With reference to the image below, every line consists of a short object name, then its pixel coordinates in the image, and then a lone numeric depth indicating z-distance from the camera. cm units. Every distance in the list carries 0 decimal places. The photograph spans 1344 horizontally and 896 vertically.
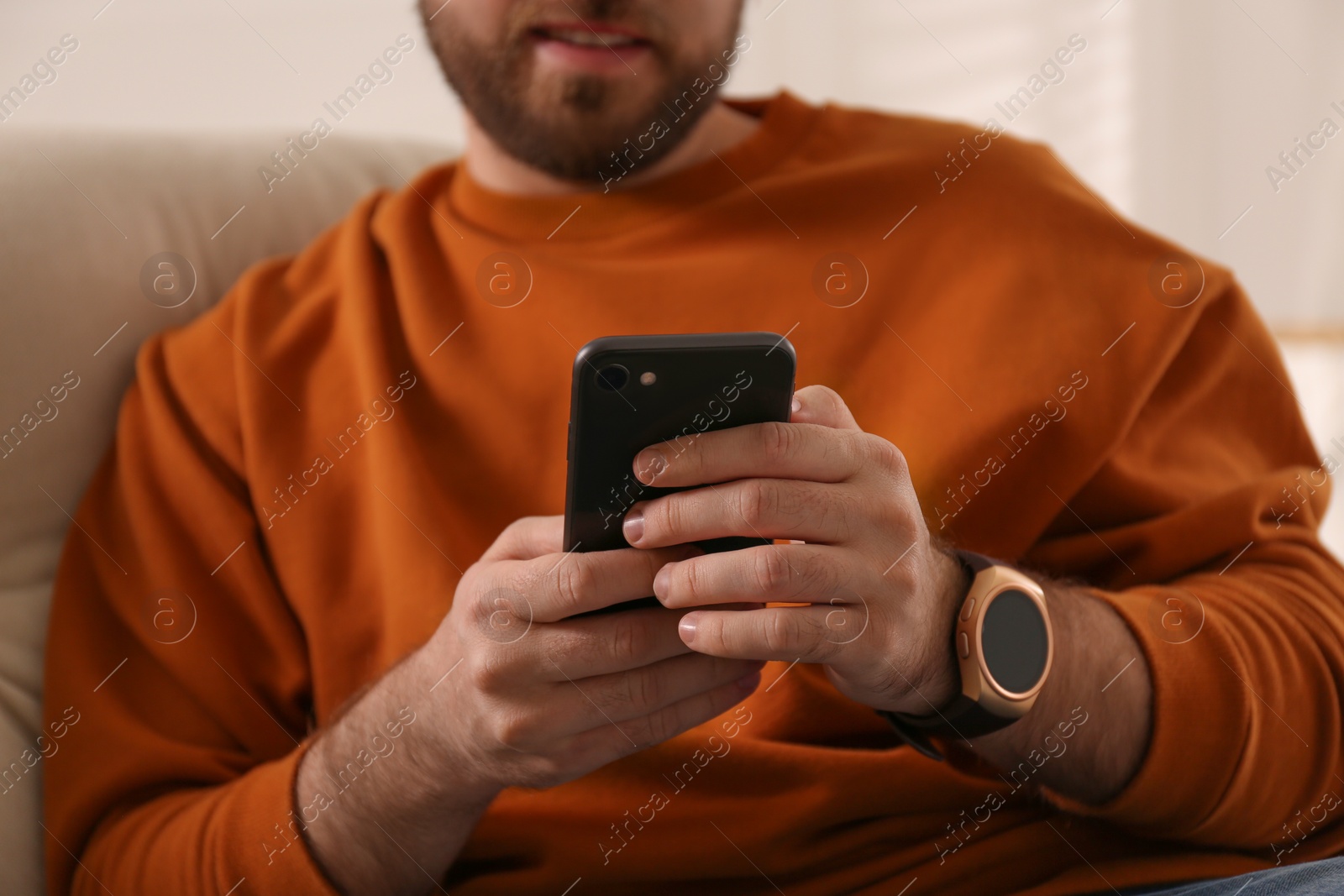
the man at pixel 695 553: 115
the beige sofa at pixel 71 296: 125
